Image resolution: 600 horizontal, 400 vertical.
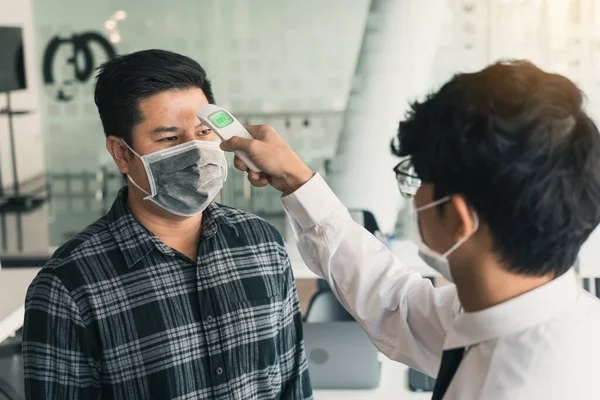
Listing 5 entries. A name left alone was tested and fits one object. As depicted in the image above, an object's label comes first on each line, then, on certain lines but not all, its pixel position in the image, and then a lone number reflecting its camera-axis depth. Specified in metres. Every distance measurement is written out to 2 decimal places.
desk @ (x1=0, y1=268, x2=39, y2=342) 1.96
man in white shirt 0.90
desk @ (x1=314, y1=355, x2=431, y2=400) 2.32
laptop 2.39
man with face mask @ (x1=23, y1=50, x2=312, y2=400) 1.27
